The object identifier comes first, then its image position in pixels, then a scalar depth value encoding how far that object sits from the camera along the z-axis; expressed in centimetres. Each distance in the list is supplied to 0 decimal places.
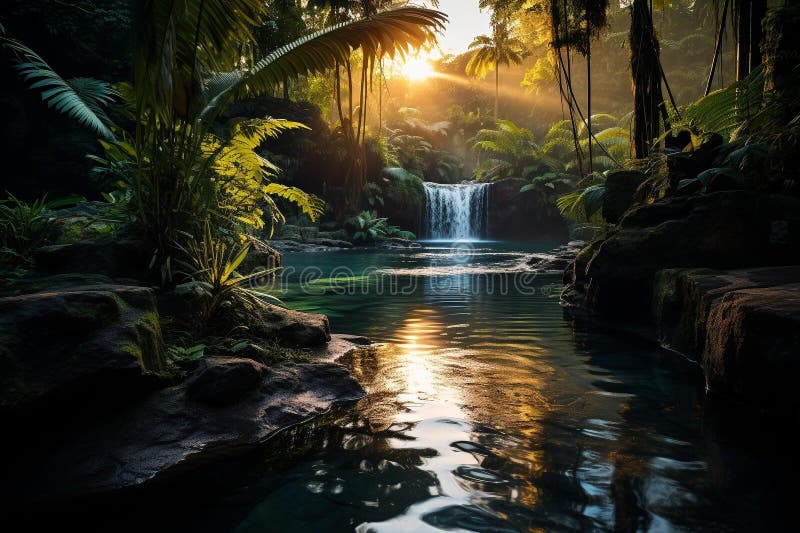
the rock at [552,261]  1080
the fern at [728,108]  525
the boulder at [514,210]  2458
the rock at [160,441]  188
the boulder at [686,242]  423
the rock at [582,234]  1975
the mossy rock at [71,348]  194
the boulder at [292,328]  382
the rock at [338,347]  380
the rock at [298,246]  1748
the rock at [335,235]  2017
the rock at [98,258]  352
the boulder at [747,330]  233
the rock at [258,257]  608
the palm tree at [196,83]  299
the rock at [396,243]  1963
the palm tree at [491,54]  2141
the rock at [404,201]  2294
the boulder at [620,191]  654
